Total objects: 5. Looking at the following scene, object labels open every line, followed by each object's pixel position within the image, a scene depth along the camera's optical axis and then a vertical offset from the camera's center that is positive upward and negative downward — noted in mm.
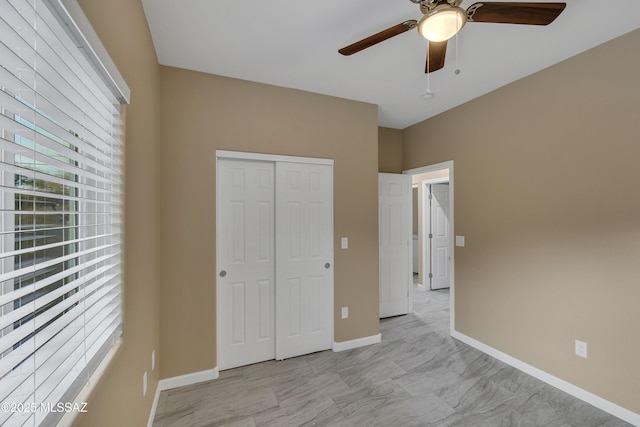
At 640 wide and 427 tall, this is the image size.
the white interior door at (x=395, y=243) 3861 -396
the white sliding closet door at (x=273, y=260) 2602 -445
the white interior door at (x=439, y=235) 5195 -384
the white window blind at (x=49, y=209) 612 +20
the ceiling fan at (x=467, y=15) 1323 +1000
